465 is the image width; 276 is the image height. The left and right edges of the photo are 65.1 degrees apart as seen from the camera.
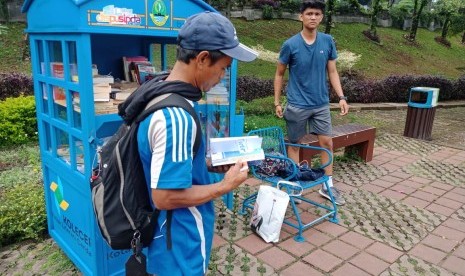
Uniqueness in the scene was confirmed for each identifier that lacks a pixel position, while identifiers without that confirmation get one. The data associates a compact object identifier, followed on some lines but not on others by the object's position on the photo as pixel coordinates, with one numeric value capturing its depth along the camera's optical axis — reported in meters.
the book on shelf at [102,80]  2.33
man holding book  1.23
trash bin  6.72
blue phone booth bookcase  2.07
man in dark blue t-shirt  3.60
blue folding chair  3.18
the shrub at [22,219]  2.99
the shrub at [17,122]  5.41
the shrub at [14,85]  7.16
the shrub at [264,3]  21.41
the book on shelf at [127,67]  2.99
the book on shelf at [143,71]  2.85
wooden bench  4.59
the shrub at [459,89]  12.58
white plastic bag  3.01
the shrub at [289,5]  22.20
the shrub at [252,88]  9.30
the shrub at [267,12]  20.98
